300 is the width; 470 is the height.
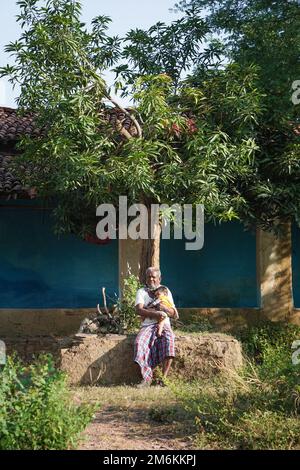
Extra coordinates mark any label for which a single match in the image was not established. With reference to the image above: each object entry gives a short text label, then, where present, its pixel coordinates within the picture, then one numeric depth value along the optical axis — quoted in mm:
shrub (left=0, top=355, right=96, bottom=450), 4984
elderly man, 8180
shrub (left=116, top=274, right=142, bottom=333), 9148
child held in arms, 8304
